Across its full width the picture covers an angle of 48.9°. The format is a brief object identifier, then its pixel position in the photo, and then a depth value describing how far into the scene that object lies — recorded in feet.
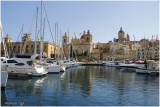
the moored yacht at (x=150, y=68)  98.72
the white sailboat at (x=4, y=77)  45.99
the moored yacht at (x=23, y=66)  72.54
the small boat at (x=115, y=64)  176.24
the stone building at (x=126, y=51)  245.14
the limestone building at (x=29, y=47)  246.82
